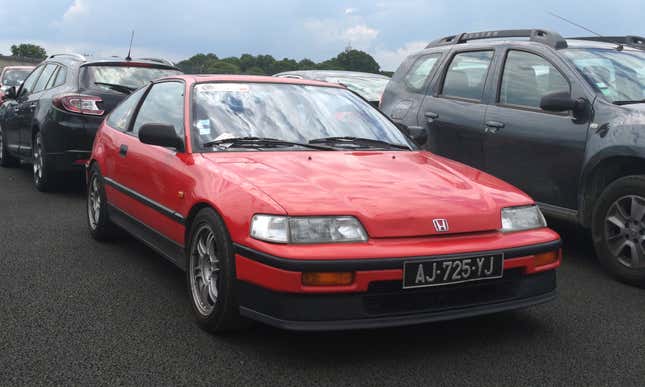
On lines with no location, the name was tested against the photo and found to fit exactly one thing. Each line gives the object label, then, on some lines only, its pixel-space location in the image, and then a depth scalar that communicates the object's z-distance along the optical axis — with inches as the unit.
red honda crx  135.2
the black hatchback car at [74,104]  334.3
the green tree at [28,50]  4074.8
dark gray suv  204.4
